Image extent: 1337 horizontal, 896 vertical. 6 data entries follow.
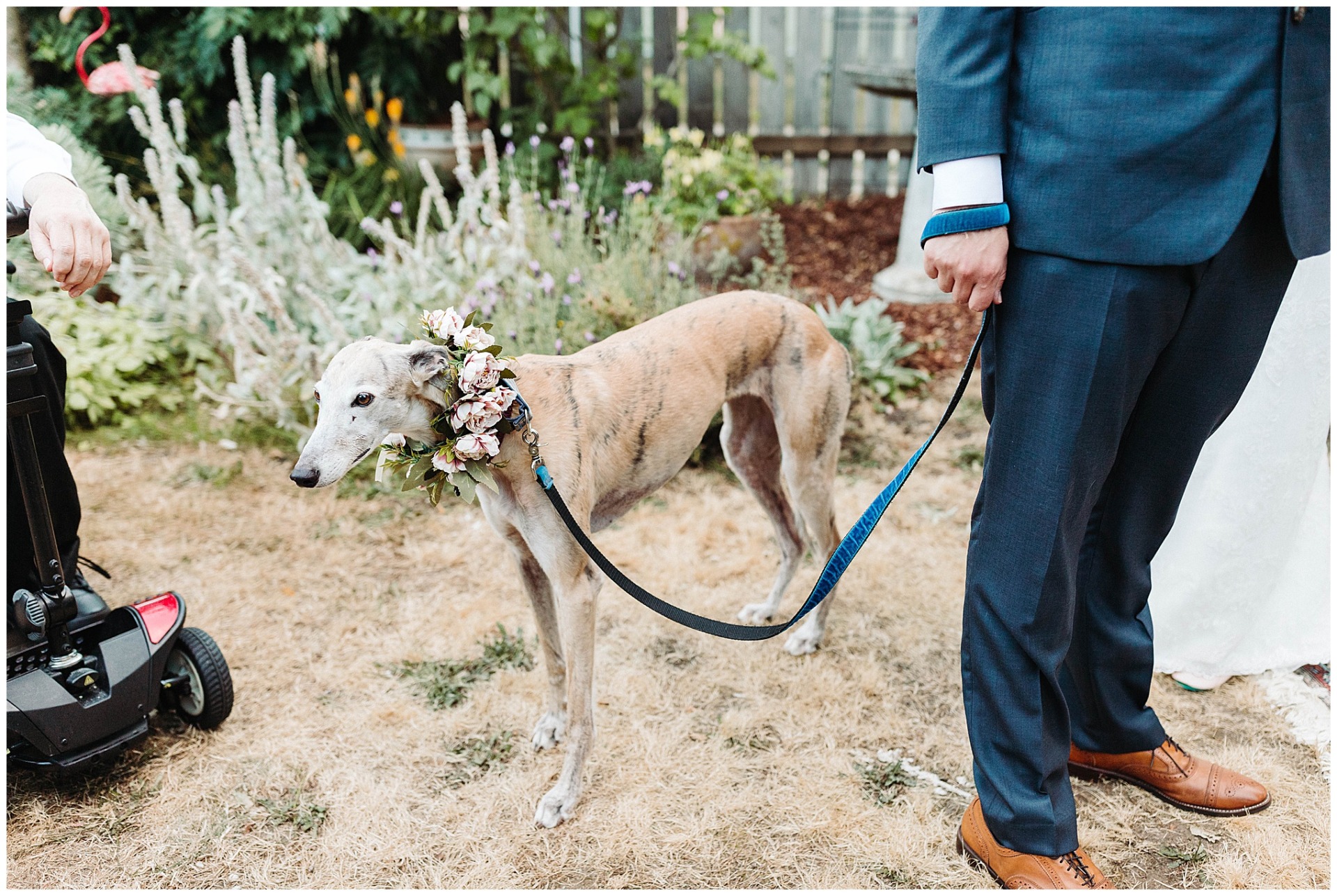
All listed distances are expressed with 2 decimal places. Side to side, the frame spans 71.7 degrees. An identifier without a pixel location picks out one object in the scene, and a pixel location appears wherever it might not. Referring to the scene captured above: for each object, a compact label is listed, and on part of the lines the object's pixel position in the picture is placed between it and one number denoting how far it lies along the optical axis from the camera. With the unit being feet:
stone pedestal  18.80
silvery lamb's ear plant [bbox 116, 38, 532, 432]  14.17
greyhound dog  6.73
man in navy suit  5.14
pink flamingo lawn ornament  14.96
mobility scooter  7.33
